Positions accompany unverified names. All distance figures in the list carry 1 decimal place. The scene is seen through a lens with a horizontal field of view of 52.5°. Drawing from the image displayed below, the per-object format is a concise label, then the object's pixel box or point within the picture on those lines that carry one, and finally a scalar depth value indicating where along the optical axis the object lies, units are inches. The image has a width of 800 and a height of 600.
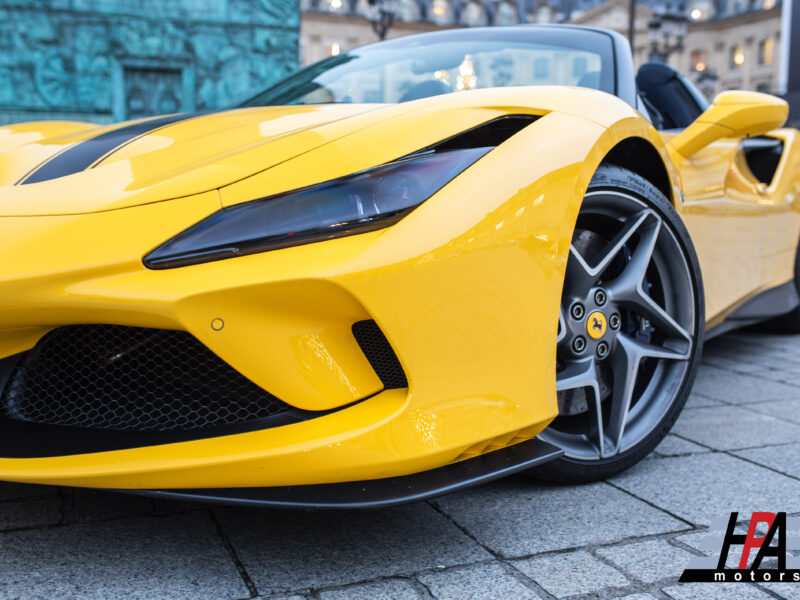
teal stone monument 463.8
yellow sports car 54.0
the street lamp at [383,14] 498.9
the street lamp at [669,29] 607.8
